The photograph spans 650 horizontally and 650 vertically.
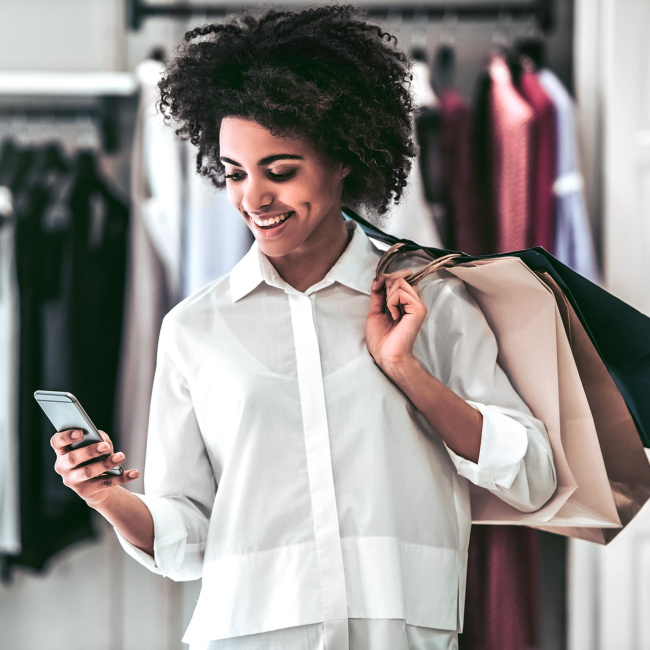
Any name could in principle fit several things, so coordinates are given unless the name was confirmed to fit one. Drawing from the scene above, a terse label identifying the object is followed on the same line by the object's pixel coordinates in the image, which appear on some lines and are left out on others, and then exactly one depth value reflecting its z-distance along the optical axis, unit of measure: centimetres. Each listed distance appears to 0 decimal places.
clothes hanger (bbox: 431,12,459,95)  321
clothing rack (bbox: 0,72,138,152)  311
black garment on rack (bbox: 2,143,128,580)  306
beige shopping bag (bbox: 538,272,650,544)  216
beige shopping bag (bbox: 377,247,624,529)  213
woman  207
